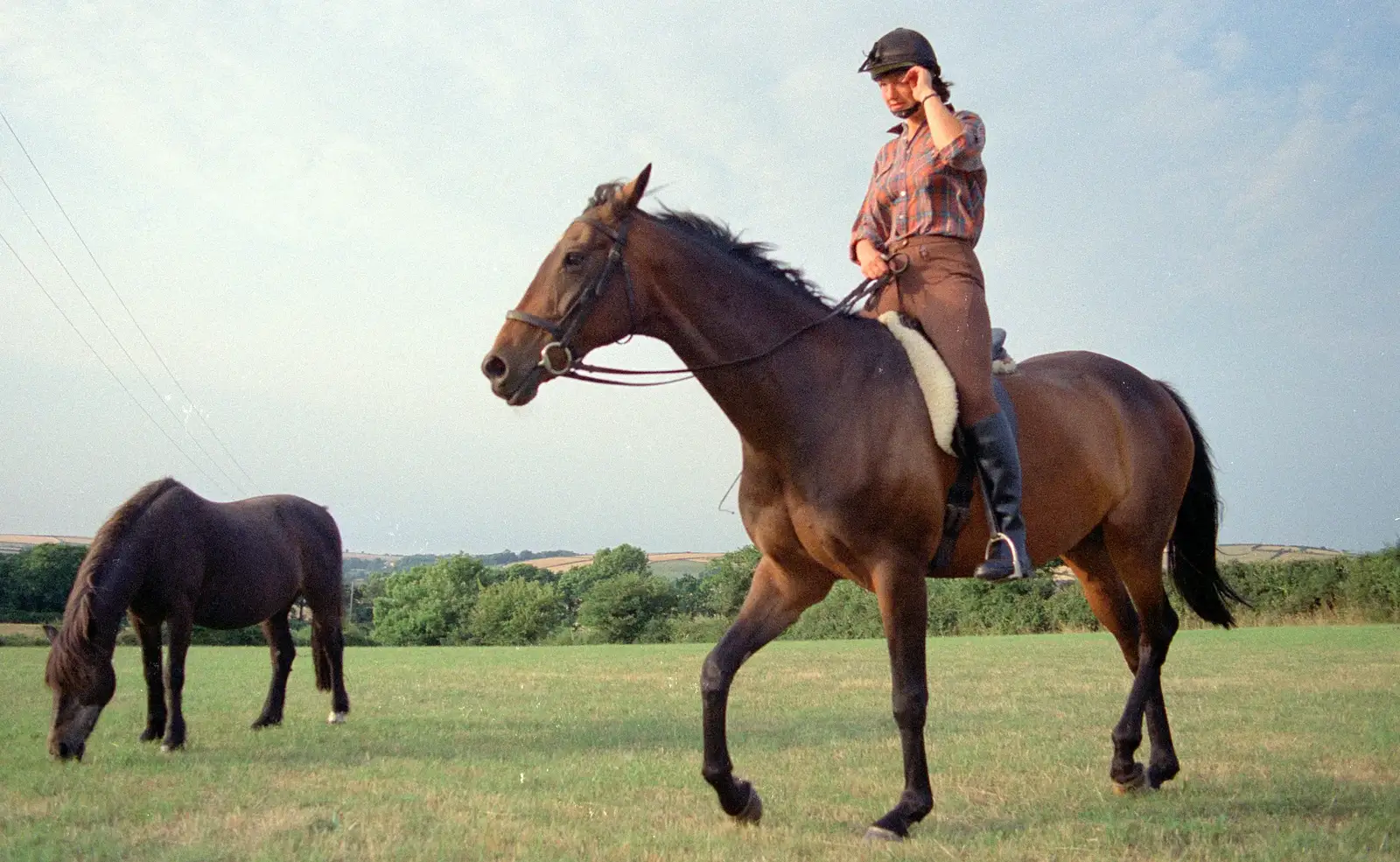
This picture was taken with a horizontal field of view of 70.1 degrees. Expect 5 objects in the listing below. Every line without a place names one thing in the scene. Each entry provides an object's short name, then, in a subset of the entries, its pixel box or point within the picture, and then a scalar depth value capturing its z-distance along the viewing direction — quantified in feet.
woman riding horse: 16.19
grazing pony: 23.75
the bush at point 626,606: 191.21
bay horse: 14.60
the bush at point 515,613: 209.87
